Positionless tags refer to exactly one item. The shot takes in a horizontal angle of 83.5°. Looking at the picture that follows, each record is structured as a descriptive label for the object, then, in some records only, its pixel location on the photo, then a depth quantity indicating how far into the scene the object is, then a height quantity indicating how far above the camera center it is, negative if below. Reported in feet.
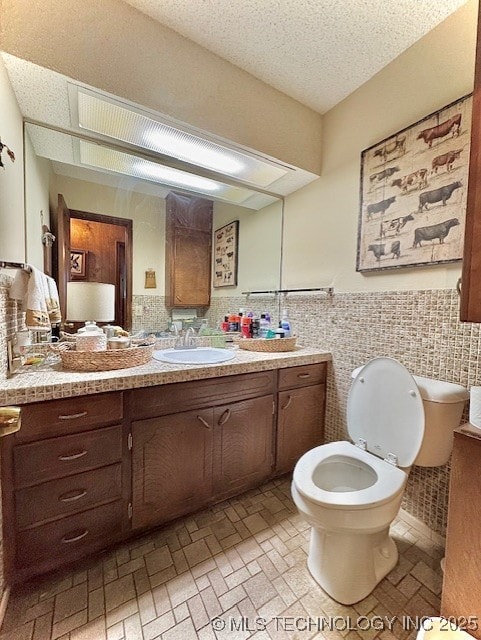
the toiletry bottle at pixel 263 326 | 6.77 -0.48
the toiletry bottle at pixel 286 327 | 6.64 -0.47
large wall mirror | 4.70 +2.15
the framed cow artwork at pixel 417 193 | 4.05 +2.00
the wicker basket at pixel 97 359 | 4.00 -0.84
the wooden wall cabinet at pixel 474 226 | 2.60 +0.85
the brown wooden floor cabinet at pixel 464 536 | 2.78 -2.40
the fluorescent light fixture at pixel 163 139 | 4.31 +3.12
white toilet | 3.30 -2.29
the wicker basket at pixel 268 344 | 6.00 -0.82
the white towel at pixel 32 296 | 3.60 +0.09
